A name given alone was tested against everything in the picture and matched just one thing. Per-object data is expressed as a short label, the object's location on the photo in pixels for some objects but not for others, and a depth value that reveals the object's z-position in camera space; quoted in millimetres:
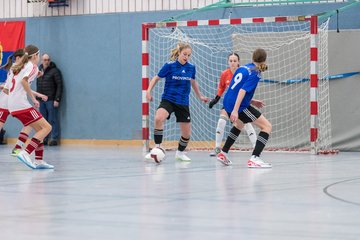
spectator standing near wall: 20750
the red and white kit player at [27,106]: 11844
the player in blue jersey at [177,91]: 13625
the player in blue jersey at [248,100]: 12008
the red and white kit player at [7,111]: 12962
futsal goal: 16869
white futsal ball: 13283
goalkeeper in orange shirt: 15000
